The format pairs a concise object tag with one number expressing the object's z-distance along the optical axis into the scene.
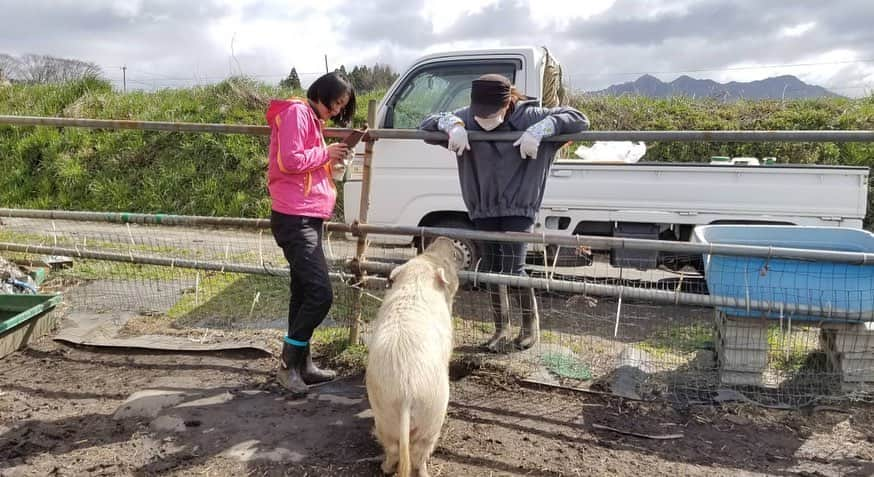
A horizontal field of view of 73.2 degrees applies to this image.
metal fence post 4.29
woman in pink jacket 3.47
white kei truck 5.62
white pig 2.68
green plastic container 4.53
